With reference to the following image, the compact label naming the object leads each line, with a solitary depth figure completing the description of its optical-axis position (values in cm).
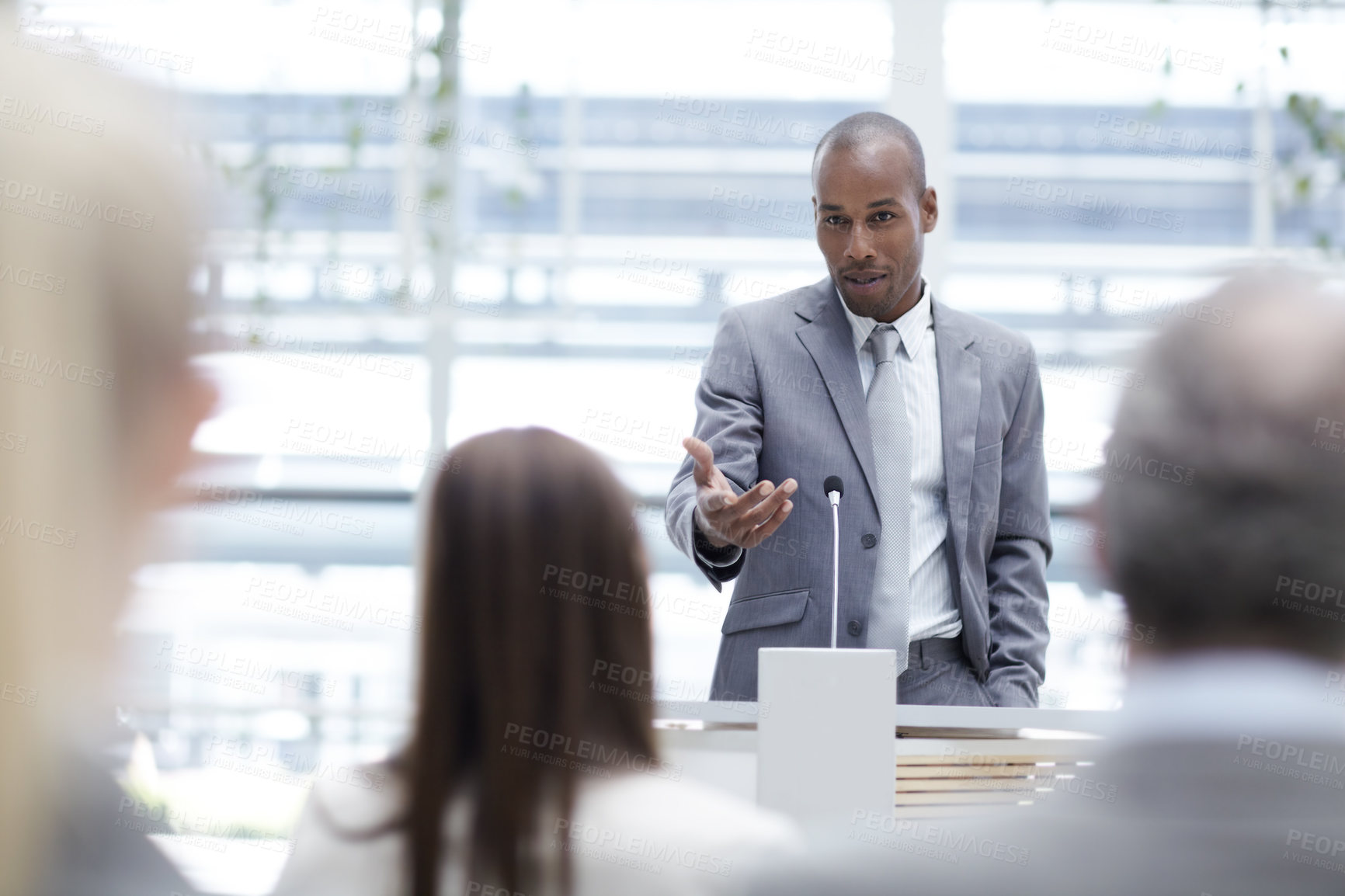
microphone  347
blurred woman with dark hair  270
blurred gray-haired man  185
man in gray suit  376
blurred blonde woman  171
